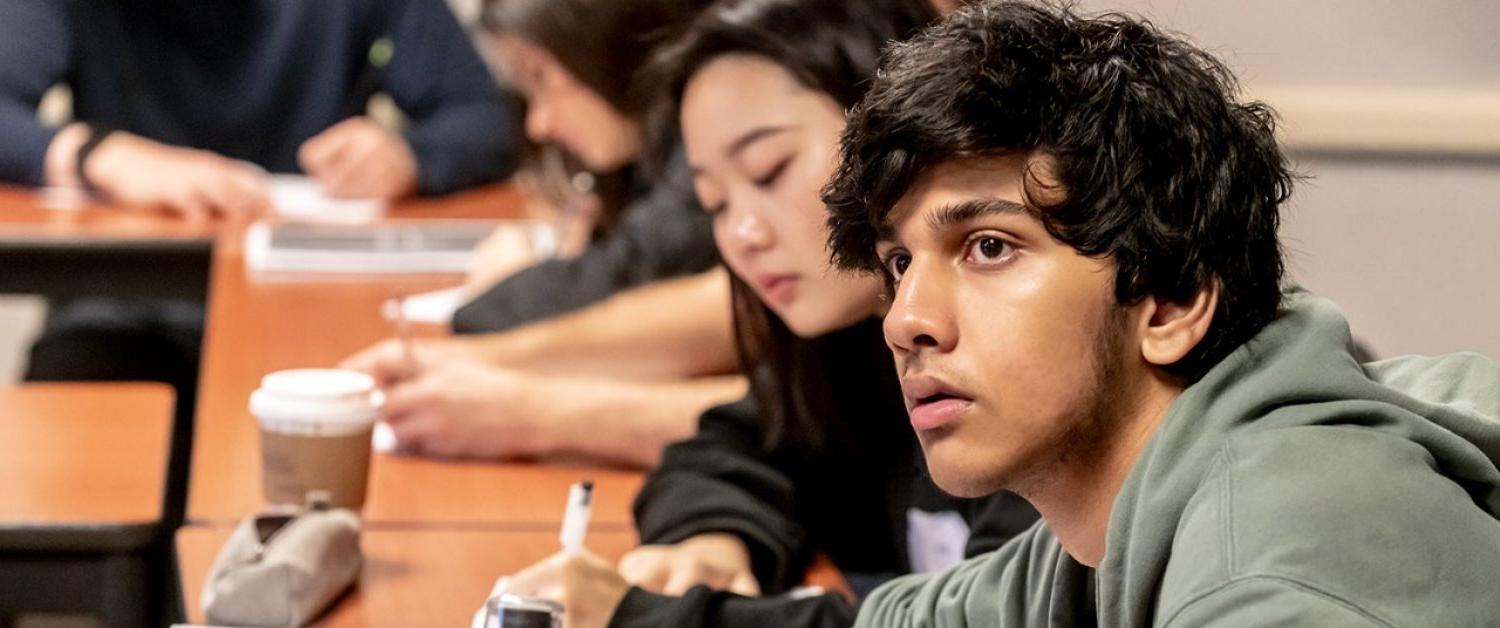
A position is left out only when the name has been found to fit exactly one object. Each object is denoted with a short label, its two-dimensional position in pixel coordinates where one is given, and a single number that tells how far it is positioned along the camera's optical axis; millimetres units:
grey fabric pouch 2284
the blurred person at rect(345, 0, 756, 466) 2745
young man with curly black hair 1908
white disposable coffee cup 2485
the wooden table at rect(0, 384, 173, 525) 2554
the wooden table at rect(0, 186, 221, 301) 3464
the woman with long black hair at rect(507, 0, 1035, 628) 2500
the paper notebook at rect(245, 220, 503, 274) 3403
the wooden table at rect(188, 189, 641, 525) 2606
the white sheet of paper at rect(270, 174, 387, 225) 3750
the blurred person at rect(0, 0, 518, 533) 3735
